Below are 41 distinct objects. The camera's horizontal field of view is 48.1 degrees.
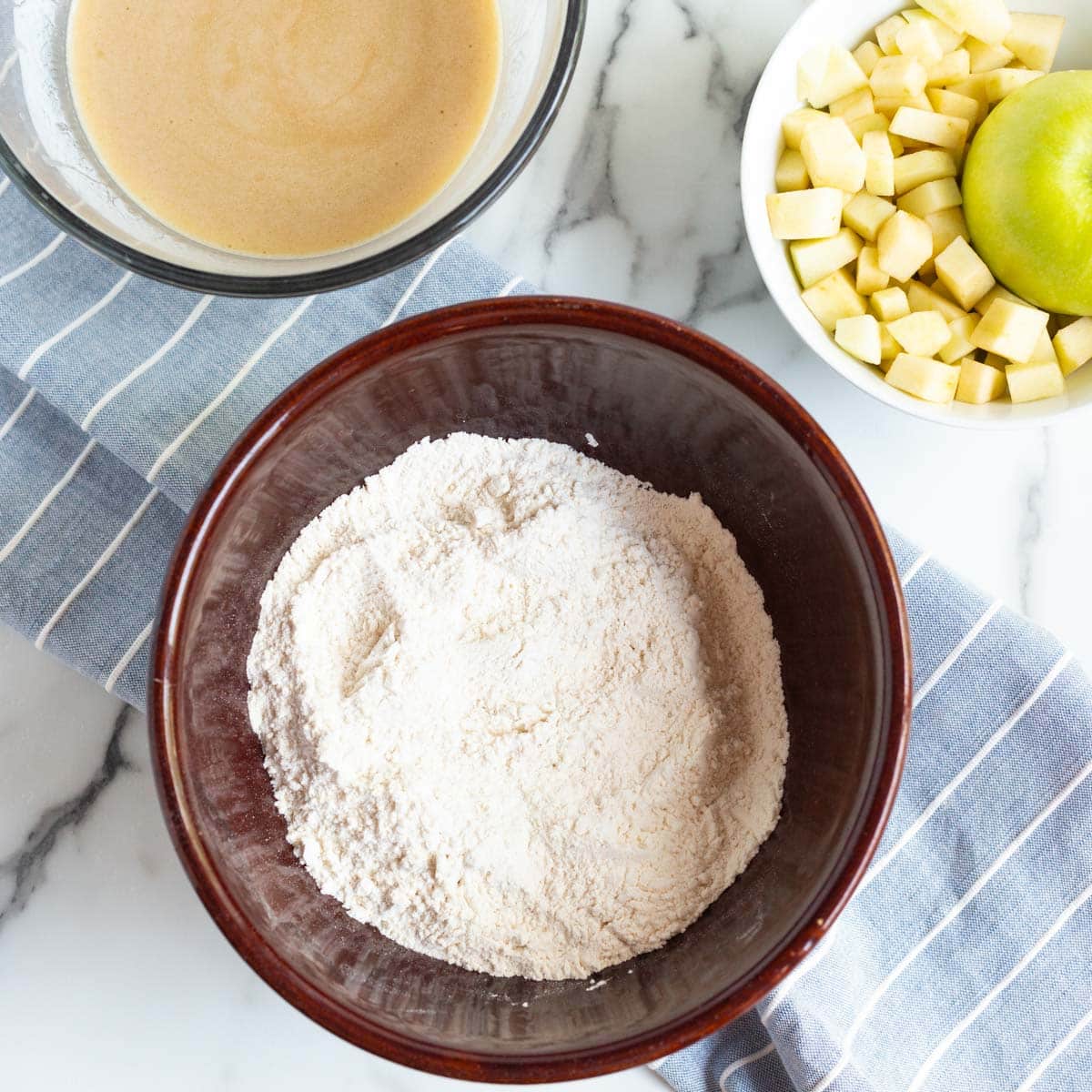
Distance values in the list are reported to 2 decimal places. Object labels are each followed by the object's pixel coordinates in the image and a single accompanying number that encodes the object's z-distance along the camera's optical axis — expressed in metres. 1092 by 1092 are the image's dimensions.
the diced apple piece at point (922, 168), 1.10
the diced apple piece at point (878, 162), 1.10
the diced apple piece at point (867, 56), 1.12
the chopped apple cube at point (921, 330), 1.09
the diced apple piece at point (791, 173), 1.11
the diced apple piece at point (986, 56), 1.11
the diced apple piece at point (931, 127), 1.10
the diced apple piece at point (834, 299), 1.10
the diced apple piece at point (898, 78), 1.09
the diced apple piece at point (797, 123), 1.09
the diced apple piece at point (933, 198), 1.10
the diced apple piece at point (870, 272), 1.11
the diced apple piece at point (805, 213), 1.08
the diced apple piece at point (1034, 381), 1.09
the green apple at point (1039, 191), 1.03
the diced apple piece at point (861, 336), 1.08
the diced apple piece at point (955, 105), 1.11
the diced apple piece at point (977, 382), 1.10
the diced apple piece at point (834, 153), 1.08
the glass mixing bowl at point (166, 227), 1.01
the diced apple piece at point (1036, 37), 1.11
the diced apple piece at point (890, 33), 1.11
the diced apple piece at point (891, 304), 1.10
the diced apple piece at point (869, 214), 1.10
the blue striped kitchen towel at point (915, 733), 1.12
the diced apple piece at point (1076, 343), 1.10
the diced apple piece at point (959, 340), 1.11
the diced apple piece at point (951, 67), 1.11
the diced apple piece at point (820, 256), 1.10
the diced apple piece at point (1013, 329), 1.08
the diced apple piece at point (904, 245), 1.09
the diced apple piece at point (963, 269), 1.10
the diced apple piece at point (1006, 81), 1.10
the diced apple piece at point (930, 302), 1.11
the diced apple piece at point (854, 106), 1.12
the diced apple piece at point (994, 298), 1.12
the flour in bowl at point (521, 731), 0.97
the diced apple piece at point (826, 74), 1.10
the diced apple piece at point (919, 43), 1.09
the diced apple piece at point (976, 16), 1.08
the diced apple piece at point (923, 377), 1.08
